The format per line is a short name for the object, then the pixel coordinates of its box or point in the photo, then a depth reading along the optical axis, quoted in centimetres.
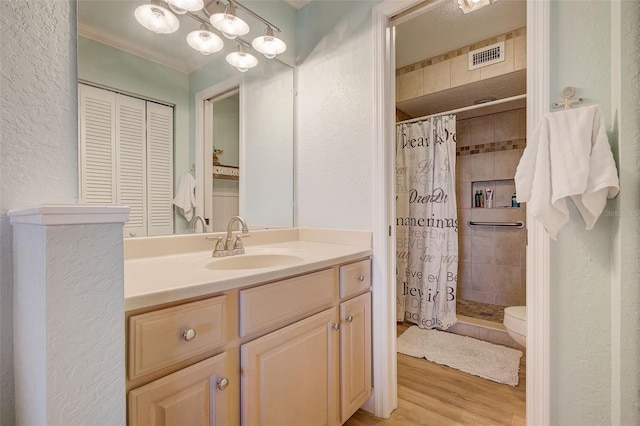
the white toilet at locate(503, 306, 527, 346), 164
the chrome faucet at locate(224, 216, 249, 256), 135
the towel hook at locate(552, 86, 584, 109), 100
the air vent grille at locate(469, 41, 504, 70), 215
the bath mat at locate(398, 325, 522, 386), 182
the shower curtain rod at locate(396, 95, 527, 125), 201
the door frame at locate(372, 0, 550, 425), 146
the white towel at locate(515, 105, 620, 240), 89
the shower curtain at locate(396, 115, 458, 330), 243
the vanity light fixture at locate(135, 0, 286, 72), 125
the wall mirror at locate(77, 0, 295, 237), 113
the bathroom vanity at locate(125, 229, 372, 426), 70
